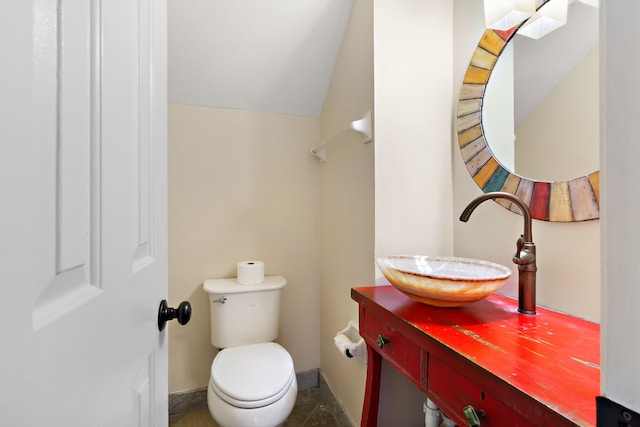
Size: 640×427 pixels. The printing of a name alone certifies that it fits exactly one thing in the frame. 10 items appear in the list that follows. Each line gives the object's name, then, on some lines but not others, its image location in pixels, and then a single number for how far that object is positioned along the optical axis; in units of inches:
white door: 8.6
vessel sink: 30.2
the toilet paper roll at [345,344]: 48.5
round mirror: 32.9
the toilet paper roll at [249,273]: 63.2
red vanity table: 18.4
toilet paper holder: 47.8
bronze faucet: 32.8
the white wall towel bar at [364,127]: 47.5
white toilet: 43.9
